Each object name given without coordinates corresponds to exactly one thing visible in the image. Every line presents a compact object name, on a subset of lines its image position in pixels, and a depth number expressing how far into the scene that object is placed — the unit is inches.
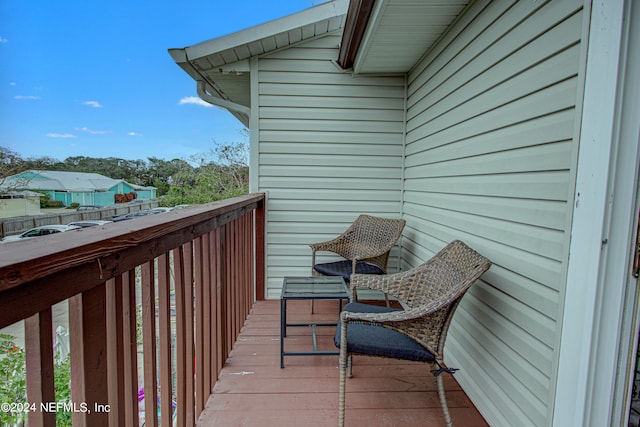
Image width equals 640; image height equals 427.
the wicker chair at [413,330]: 63.3
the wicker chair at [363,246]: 119.6
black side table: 85.8
